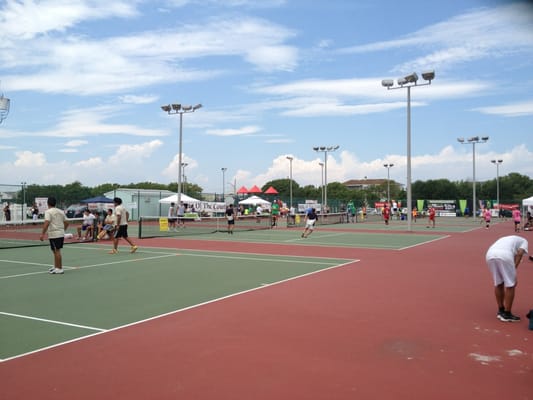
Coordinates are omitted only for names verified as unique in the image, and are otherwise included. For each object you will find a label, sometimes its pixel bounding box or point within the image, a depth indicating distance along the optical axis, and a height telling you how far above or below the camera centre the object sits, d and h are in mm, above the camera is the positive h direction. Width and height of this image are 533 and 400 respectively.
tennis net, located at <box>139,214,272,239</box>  25656 -1269
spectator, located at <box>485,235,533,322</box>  6730 -811
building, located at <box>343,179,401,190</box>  192650 +8282
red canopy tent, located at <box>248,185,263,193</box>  52531 +1683
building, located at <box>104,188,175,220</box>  45094 +570
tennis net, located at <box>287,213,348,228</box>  34925 -1114
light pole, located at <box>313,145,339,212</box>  49469 +5548
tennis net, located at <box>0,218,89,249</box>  18938 -1354
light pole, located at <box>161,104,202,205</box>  31547 +5952
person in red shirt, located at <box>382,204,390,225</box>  36947 -574
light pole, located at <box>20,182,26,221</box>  29136 +758
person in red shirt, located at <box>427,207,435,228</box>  33794 -528
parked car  37375 -340
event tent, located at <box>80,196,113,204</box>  40125 +513
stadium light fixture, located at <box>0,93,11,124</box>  26922 +5425
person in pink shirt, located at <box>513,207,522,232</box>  27975 -610
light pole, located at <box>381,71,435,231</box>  26719 +6472
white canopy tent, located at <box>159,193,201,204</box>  40075 +576
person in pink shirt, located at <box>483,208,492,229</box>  34562 -743
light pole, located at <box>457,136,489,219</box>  45125 +5784
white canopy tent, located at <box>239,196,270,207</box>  47188 +394
